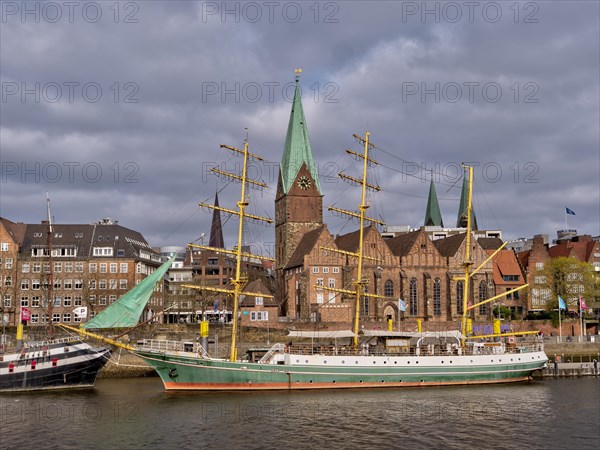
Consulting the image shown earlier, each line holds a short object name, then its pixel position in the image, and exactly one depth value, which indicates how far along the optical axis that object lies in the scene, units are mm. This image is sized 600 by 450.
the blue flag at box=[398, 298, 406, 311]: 80225
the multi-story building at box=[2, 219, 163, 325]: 92500
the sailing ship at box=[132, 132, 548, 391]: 54344
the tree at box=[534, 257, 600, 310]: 101812
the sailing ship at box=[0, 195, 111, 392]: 54125
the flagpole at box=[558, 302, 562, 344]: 88975
